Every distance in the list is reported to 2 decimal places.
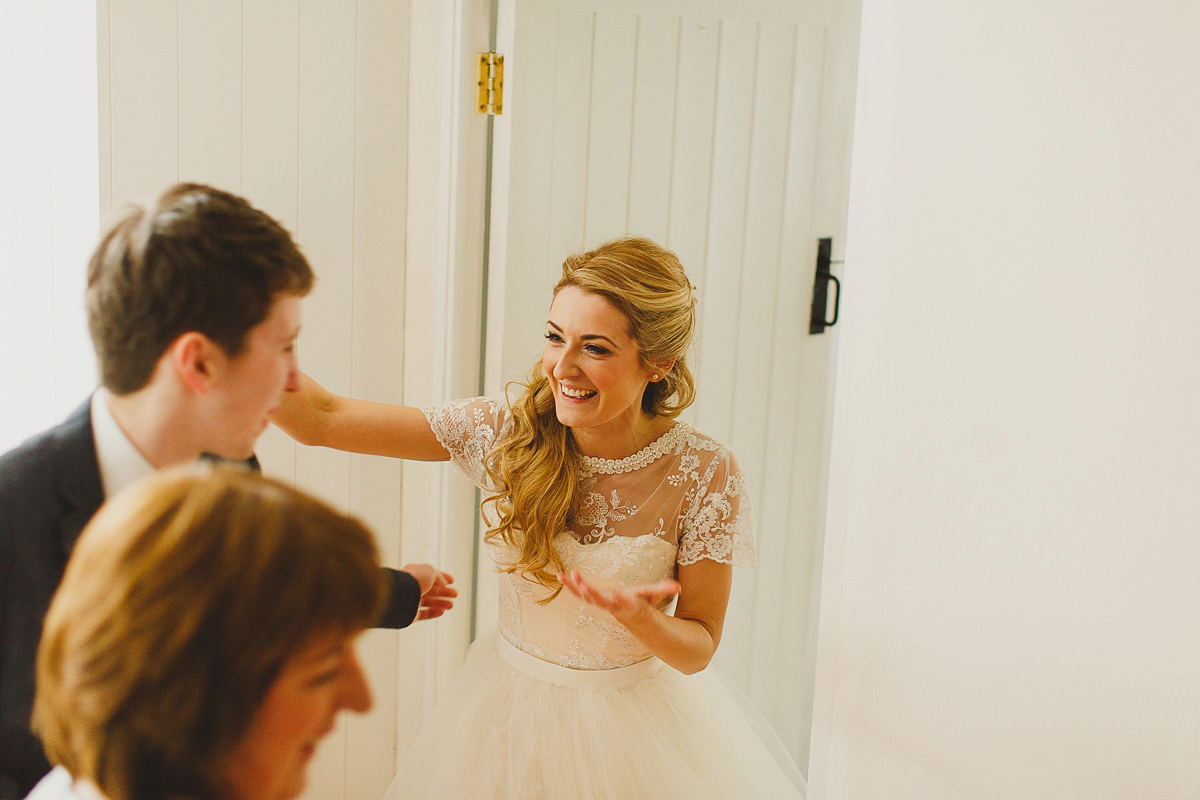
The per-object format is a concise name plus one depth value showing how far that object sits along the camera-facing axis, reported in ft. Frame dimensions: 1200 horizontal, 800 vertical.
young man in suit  2.65
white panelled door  6.82
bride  4.91
